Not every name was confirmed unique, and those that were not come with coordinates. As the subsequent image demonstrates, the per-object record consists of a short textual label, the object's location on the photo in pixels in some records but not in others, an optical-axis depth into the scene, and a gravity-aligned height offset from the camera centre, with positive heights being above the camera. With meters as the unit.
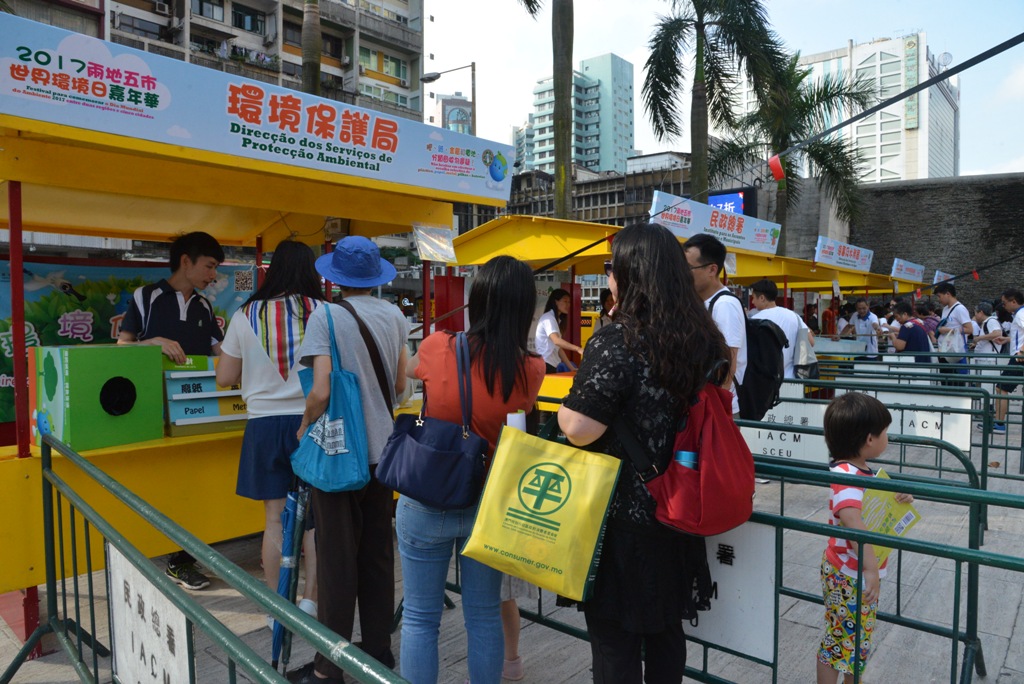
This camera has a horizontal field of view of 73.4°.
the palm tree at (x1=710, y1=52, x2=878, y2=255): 23.17 +5.69
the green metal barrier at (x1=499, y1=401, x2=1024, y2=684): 1.83 -0.68
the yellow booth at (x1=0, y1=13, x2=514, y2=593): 3.17 +0.80
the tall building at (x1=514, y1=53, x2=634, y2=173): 143.25 +39.67
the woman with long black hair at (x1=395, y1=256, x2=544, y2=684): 2.40 -0.69
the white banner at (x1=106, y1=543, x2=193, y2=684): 1.71 -0.89
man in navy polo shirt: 4.12 -0.03
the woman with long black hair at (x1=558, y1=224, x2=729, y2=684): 1.92 -0.29
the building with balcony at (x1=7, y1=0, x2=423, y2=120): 38.17 +16.72
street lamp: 31.39 +10.56
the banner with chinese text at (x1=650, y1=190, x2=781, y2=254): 8.57 +1.15
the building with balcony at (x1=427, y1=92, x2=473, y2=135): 52.66 +18.61
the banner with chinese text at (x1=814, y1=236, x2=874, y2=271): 15.82 +1.23
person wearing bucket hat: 2.87 -0.84
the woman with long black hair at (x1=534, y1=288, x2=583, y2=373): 7.73 -0.40
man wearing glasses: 3.93 +0.07
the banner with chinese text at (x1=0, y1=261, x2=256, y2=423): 5.22 +0.00
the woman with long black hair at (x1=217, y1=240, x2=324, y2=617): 3.26 -0.36
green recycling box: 3.46 -0.48
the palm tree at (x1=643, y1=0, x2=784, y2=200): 16.27 +6.00
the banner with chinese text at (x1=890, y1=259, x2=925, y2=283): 21.97 +1.13
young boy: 2.48 -0.89
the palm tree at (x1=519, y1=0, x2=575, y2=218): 12.34 +3.97
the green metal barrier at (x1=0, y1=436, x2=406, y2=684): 1.20 -0.66
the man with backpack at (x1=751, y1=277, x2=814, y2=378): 6.28 -0.08
